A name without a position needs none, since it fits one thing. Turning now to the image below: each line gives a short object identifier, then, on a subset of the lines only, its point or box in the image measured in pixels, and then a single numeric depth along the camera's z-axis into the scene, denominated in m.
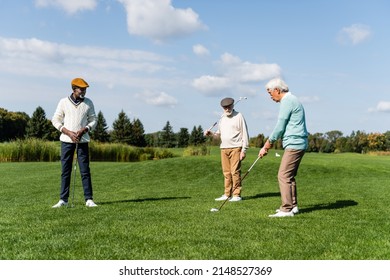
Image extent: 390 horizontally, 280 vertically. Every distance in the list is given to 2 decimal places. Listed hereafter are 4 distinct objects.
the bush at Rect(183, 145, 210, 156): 33.19
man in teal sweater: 7.13
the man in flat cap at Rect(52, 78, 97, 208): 8.42
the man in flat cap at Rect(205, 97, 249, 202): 9.95
